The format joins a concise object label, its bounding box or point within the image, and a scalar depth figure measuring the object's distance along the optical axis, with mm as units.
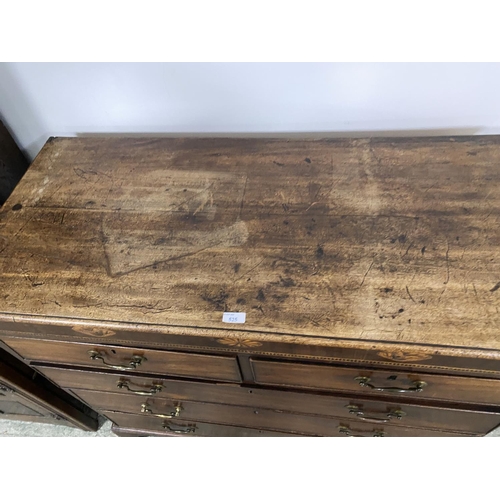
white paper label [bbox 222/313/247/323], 676
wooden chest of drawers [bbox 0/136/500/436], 673
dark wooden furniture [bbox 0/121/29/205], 1099
